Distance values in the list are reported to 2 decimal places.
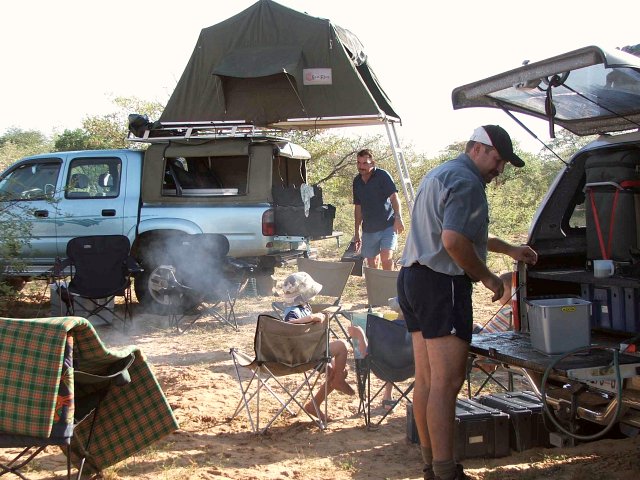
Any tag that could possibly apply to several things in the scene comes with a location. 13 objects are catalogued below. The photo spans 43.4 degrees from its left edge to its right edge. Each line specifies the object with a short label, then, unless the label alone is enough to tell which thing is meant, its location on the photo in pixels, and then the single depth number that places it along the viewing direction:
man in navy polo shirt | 8.53
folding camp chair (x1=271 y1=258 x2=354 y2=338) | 7.38
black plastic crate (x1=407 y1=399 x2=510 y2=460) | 4.23
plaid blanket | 3.28
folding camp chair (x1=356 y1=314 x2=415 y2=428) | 4.73
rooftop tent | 9.24
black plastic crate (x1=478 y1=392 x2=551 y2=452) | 4.33
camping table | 3.38
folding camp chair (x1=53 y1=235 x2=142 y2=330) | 7.86
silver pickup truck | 8.42
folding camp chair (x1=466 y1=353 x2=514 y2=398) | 3.93
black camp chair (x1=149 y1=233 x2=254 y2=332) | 8.15
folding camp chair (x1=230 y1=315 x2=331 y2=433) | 4.75
